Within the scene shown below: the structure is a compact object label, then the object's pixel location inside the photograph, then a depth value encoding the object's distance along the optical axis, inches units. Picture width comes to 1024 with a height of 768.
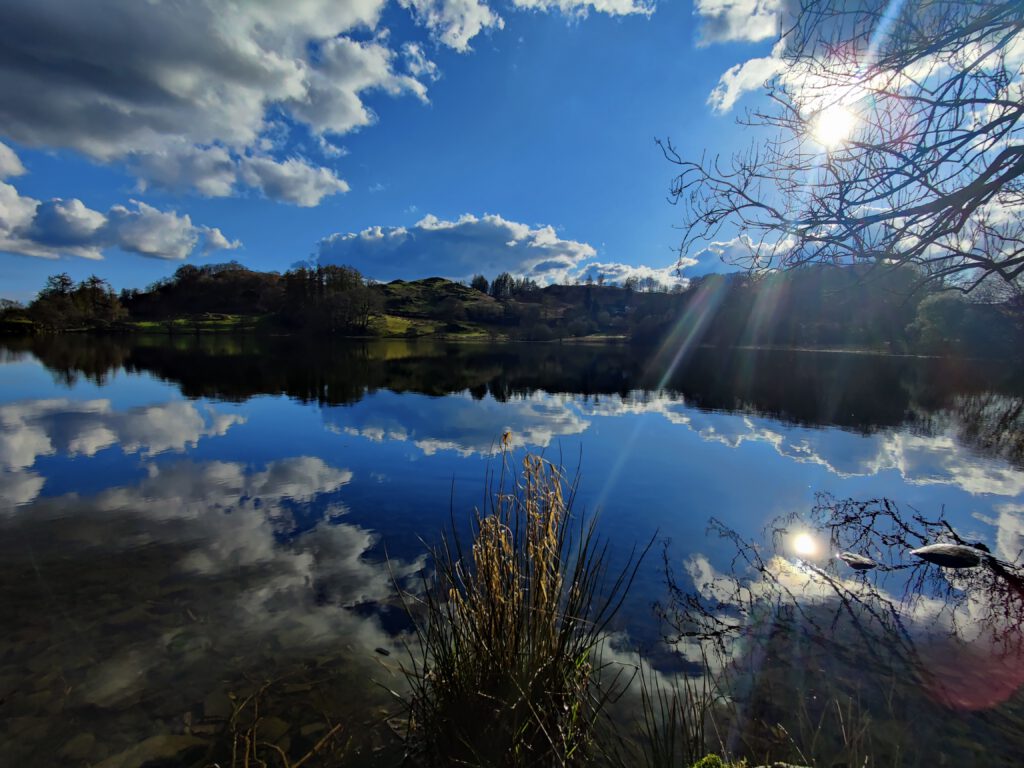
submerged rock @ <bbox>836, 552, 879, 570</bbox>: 342.3
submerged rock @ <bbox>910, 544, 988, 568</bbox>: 342.3
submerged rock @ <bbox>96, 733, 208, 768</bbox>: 164.6
